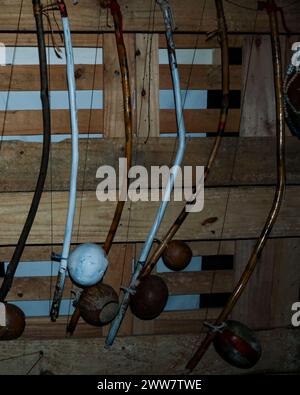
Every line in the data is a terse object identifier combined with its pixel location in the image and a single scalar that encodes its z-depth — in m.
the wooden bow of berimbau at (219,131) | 2.22
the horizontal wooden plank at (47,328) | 2.54
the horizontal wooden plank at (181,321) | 2.65
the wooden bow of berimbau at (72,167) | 2.06
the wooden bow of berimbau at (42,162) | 2.05
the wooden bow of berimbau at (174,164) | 2.18
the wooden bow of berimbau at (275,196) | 2.25
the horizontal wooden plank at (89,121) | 2.29
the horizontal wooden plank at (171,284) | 2.51
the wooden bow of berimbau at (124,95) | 2.13
